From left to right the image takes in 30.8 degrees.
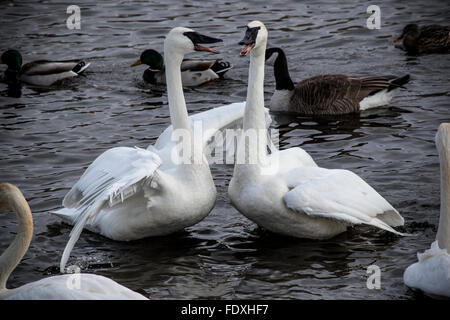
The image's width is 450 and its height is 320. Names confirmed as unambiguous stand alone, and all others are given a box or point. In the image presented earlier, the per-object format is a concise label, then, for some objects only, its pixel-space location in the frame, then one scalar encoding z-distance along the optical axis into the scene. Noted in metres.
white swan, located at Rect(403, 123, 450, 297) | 5.82
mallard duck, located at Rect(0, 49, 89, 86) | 12.84
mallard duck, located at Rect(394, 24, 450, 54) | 13.18
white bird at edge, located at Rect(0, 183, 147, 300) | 5.16
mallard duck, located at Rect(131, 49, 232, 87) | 12.72
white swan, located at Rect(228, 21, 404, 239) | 6.80
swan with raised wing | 6.66
